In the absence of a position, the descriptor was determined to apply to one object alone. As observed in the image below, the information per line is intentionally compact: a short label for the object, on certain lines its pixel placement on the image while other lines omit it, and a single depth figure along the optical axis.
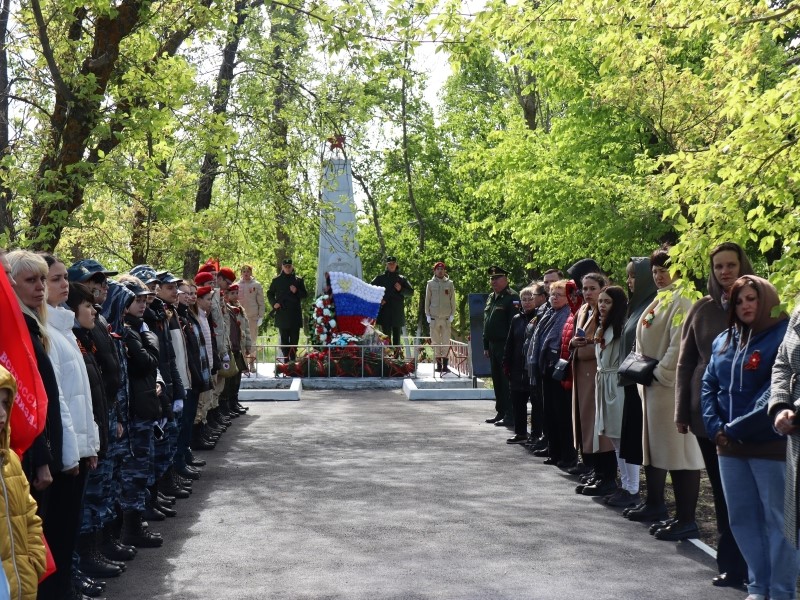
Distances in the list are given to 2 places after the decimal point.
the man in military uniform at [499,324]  17.14
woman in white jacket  6.58
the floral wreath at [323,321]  26.17
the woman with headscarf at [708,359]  7.23
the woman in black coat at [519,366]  14.97
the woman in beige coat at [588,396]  10.96
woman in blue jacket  6.49
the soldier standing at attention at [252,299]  25.94
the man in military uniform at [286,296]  27.06
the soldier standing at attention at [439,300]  27.28
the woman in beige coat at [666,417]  8.84
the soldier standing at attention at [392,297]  27.48
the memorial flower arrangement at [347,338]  24.97
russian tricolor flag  26.27
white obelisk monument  27.30
